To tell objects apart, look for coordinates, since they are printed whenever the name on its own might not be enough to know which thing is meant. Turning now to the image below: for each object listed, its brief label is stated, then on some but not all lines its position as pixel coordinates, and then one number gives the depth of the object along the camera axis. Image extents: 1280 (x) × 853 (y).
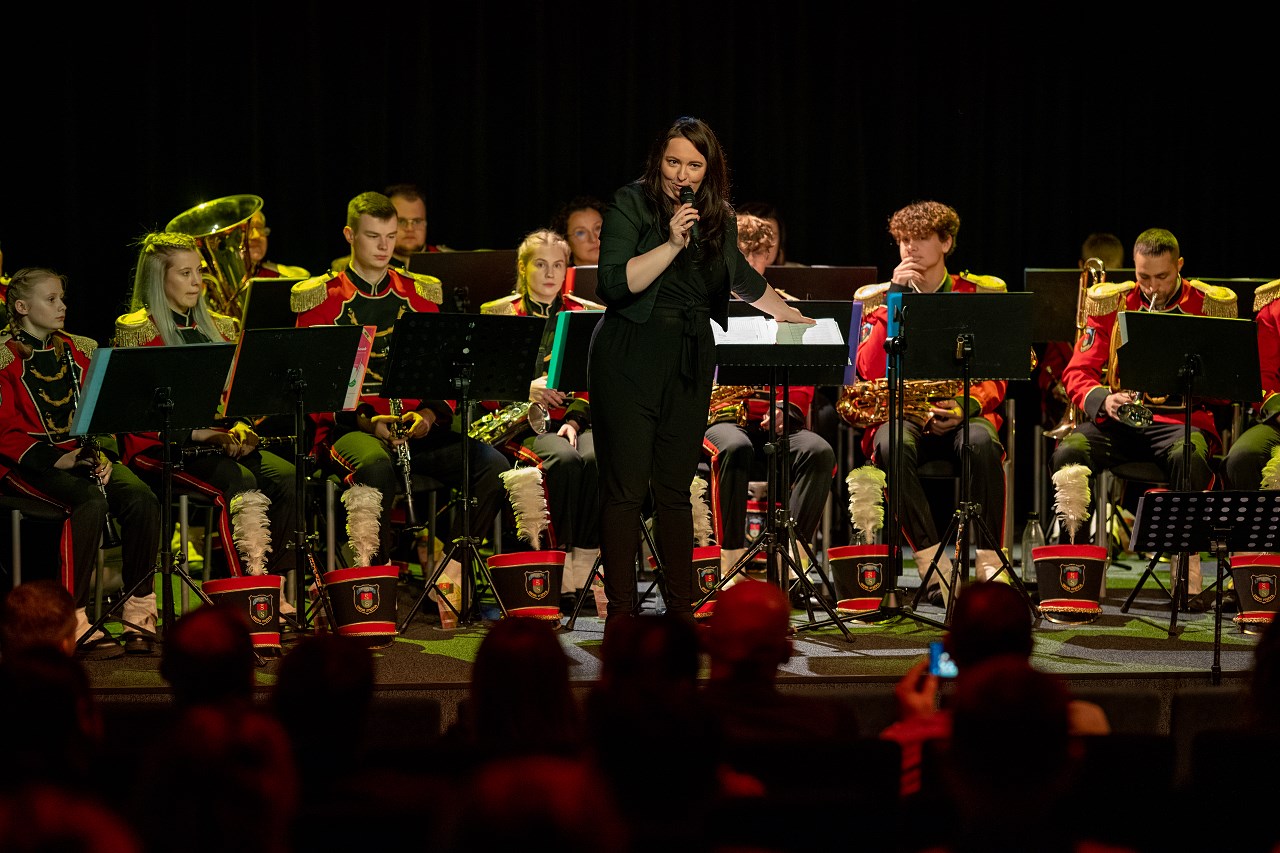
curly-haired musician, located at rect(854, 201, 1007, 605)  11.84
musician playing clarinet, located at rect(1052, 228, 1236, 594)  12.05
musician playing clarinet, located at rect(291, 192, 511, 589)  11.82
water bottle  13.59
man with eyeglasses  14.45
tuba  13.14
